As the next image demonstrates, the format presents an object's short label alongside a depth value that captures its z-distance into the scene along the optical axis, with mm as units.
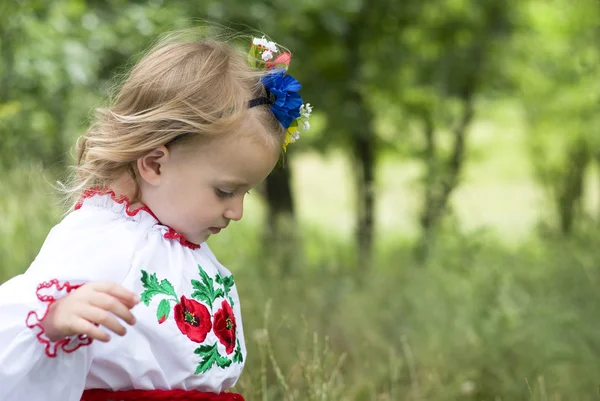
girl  1546
